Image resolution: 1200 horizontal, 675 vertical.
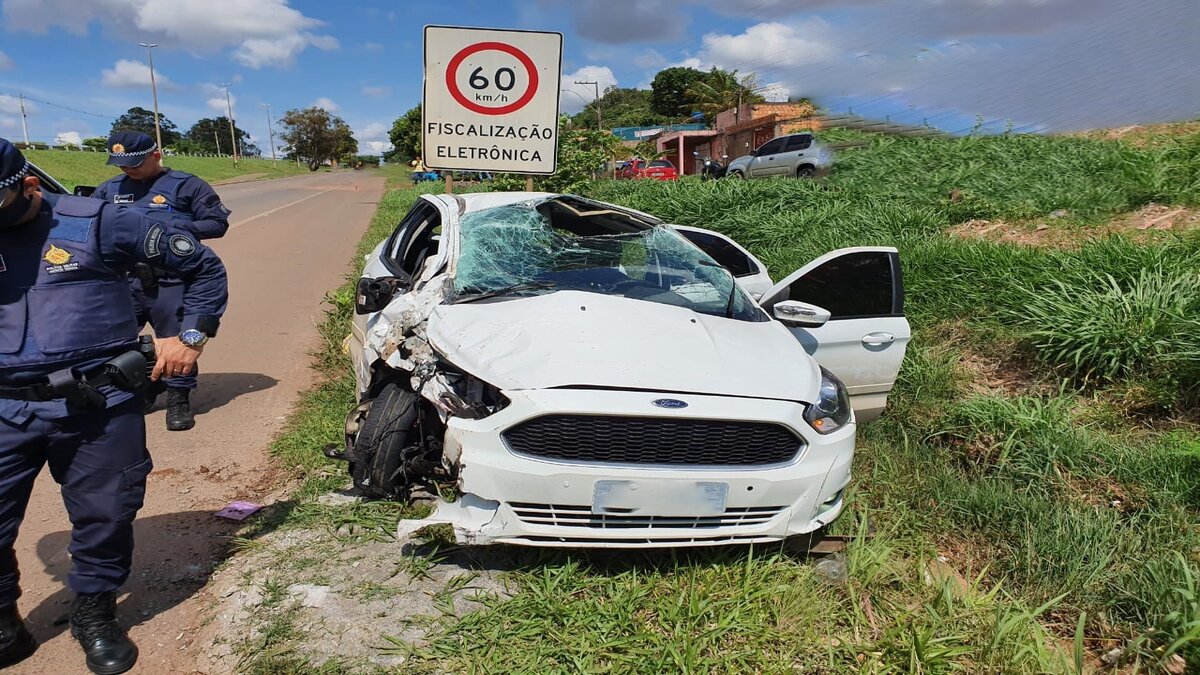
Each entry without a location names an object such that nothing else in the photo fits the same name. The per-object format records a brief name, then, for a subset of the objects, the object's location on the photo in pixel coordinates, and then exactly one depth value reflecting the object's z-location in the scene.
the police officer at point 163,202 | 4.73
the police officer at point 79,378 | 2.32
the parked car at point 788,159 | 15.87
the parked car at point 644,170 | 22.83
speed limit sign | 6.25
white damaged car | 2.71
